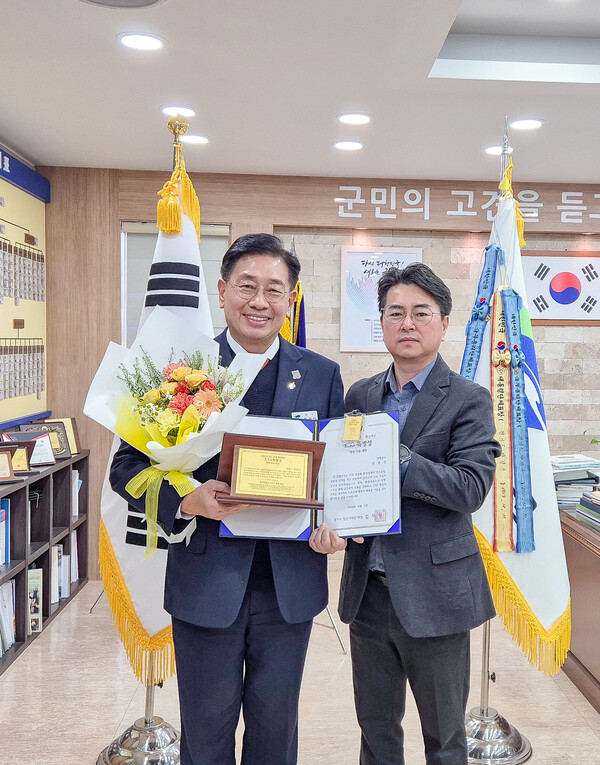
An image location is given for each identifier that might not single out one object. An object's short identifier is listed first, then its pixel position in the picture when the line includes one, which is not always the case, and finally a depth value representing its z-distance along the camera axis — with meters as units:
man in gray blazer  1.77
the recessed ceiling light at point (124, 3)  2.30
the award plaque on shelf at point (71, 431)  4.51
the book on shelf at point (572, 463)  3.59
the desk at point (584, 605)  3.12
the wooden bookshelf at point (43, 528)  3.55
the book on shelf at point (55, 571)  4.08
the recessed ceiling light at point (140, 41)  2.56
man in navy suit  1.67
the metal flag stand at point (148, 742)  2.58
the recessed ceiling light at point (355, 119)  3.48
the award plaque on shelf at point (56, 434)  4.27
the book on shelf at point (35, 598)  3.77
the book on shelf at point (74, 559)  4.46
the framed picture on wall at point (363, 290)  4.98
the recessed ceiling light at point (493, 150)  4.03
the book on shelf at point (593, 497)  3.15
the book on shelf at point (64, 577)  4.28
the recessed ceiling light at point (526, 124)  3.56
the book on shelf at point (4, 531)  3.50
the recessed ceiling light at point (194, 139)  3.86
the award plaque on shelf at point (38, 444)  3.89
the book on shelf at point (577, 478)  3.57
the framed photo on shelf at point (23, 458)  3.68
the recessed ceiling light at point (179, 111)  3.37
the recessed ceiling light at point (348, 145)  3.96
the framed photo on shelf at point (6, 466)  3.46
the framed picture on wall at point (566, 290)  5.06
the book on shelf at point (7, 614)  3.44
